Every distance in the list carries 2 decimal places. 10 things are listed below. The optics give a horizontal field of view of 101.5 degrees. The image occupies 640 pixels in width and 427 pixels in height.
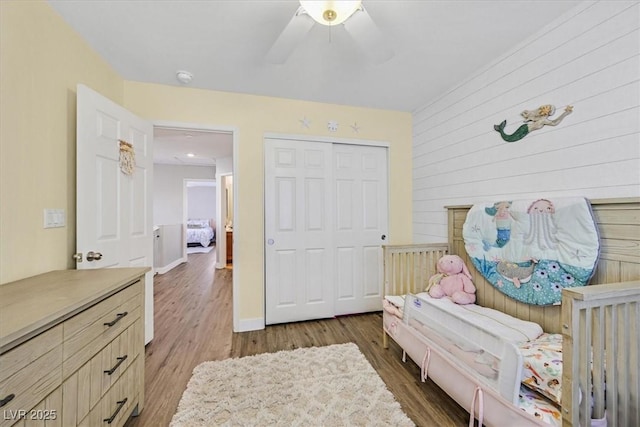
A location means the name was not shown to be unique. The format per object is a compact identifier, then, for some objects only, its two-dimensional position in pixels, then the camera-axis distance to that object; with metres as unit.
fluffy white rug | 1.49
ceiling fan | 1.19
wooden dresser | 0.78
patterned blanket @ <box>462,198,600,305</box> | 1.49
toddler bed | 1.02
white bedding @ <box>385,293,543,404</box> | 1.19
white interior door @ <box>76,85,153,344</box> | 1.66
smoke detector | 2.29
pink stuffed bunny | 2.16
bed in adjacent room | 8.50
